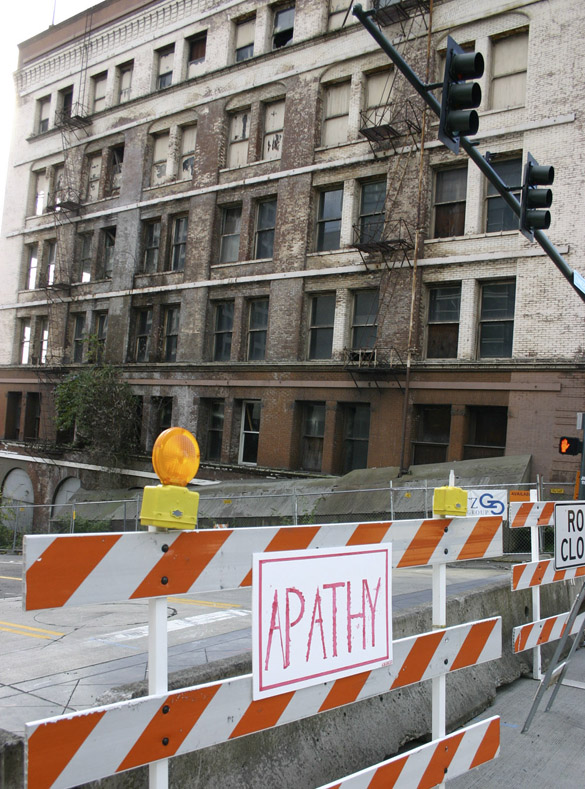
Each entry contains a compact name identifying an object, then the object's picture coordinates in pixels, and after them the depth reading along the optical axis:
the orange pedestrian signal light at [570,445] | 17.82
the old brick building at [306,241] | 21.73
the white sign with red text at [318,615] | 3.13
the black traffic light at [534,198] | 10.03
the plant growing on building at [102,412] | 30.38
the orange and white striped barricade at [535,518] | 6.92
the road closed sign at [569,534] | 6.48
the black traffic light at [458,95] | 7.98
